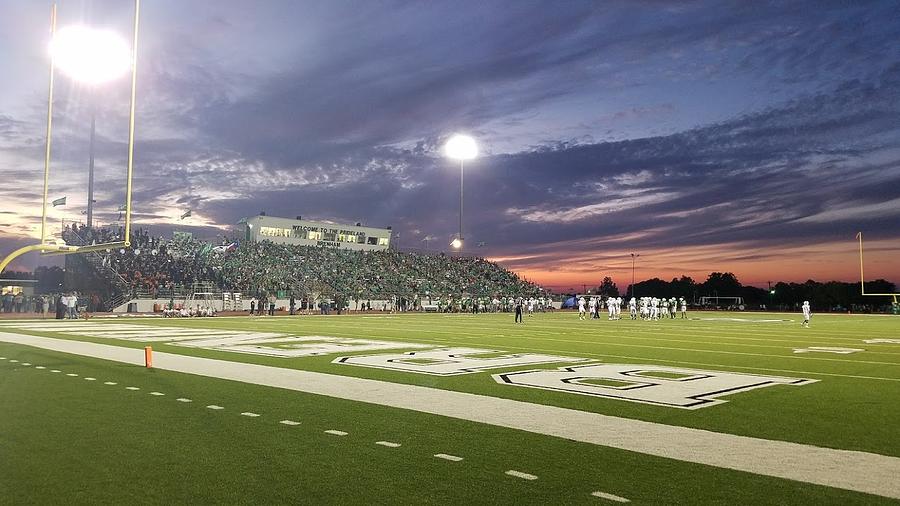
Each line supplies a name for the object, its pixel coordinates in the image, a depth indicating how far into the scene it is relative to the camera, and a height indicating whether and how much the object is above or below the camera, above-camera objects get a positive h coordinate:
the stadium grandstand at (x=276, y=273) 43.72 +2.13
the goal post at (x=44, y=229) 9.12 +1.18
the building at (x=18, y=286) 53.69 +1.13
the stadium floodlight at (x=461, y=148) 42.88 +9.25
